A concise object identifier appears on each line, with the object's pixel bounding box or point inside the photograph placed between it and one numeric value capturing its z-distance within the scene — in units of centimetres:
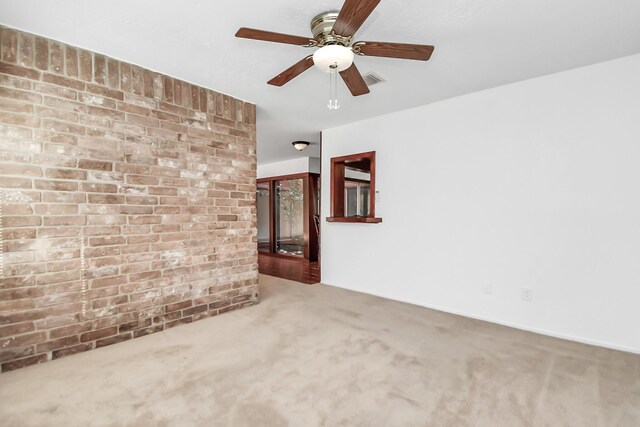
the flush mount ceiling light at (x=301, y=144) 527
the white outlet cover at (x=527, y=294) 284
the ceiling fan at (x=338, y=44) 165
